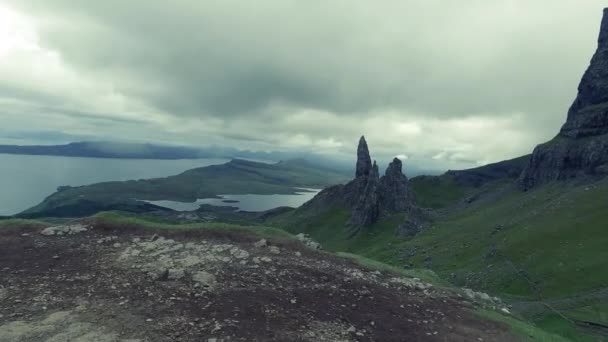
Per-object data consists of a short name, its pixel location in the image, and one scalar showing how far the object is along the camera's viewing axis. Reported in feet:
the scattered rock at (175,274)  72.23
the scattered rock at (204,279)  70.92
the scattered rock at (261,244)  94.07
